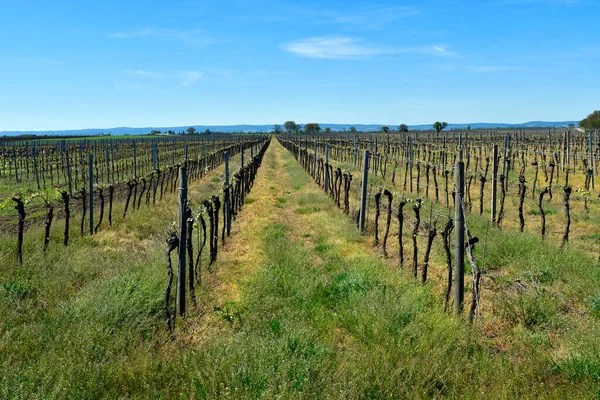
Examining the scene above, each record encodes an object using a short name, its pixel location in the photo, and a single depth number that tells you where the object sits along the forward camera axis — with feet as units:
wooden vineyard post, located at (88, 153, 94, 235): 33.63
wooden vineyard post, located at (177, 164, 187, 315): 18.45
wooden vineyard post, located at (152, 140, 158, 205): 47.94
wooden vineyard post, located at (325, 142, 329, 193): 54.89
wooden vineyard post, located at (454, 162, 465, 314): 17.99
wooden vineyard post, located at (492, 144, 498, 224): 37.04
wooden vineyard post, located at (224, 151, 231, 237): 35.23
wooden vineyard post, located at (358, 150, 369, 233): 34.82
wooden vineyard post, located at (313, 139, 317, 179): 73.47
